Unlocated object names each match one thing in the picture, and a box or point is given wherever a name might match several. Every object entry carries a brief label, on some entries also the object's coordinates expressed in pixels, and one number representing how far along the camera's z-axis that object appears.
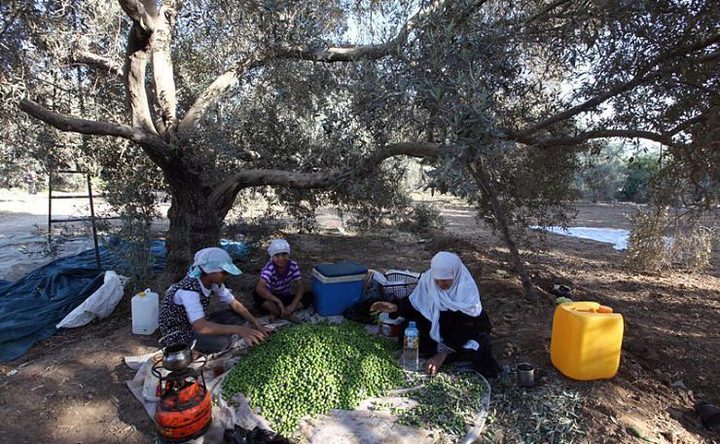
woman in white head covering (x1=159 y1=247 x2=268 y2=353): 3.21
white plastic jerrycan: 4.09
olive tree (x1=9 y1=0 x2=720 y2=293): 3.25
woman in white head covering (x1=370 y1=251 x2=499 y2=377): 3.33
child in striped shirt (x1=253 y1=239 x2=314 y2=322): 4.32
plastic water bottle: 3.35
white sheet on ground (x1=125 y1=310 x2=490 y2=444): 2.62
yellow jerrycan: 3.11
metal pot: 2.54
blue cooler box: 4.34
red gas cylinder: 2.48
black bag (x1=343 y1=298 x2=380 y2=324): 4.25
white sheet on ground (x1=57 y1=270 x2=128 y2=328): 4.68
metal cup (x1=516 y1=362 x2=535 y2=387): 3.11
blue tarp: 4.52
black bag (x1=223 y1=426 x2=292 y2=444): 2.53
